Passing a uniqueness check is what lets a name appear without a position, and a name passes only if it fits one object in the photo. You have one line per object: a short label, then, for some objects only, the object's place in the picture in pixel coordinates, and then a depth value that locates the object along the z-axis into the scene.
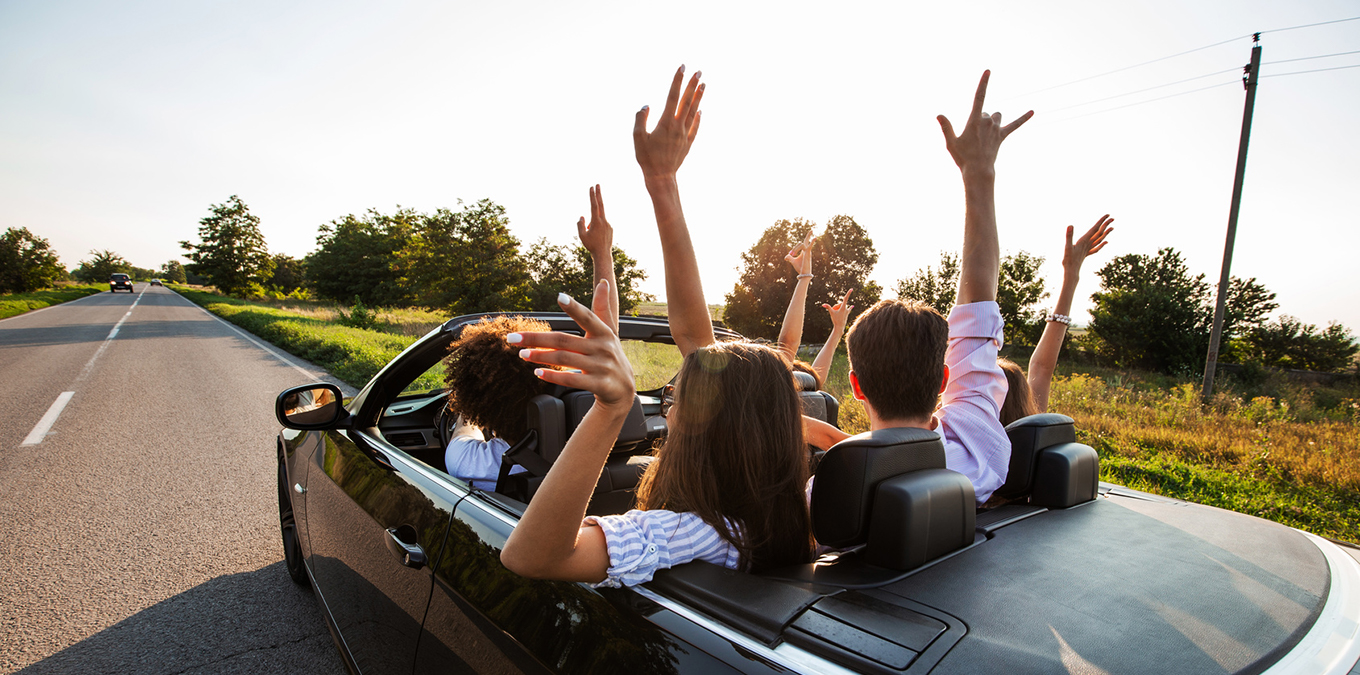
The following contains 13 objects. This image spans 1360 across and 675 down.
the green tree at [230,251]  64.94
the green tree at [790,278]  40.31
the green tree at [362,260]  55.19
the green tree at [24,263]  50.78
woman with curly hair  2.11
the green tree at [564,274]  38.03
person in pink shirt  1.62
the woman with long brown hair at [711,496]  1.07
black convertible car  0.96
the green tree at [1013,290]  34.69
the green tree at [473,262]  35.41
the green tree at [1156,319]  28.25
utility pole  11.91
